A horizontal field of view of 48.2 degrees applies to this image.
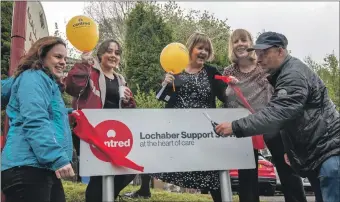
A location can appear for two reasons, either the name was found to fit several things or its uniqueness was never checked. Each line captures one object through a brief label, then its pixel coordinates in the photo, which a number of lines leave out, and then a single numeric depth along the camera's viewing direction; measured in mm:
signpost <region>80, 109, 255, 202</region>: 2861
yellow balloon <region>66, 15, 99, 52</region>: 3799
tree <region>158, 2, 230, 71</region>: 24188
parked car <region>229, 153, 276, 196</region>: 12047
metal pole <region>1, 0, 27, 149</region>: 3395
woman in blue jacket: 2307
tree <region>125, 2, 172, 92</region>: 19312
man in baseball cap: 2711
